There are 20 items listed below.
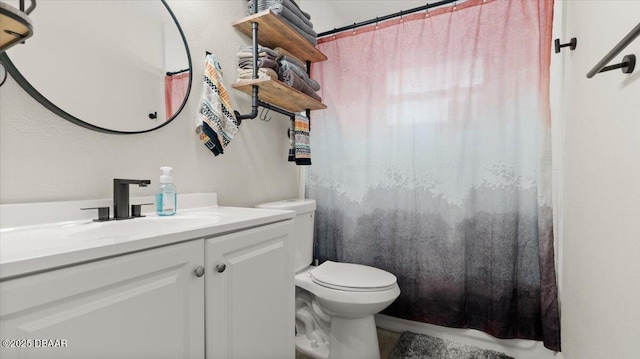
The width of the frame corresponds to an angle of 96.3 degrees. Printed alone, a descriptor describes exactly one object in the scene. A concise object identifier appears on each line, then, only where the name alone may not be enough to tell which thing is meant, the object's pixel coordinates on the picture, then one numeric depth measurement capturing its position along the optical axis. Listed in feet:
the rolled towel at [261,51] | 4.99
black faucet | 3.14
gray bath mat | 5.18
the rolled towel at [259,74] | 4.83
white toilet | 4.53
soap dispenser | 3.51
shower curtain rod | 5.45
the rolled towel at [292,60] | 5.24
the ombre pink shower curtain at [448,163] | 4.95
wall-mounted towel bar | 2.08
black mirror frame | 2.58
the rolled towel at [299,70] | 5.19
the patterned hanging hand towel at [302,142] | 5.84
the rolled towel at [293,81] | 5.14
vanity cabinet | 1.61
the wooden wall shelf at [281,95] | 4.75
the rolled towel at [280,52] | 5.24
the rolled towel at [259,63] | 4.89
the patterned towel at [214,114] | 4.24
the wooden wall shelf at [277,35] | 4.83
